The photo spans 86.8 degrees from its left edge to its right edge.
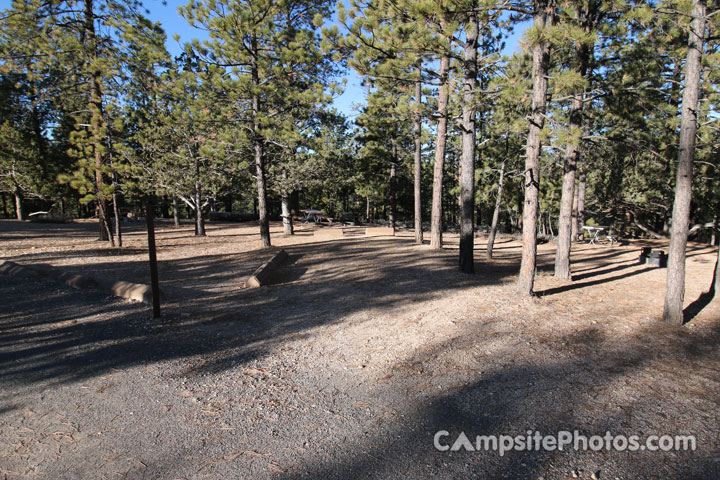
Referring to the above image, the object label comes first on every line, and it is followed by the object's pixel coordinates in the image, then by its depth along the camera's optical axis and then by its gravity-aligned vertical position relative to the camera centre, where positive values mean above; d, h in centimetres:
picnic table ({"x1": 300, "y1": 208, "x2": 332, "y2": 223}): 2828 -92
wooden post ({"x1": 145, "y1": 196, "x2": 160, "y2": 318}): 508 -68
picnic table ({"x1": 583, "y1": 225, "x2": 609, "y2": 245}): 1663 -157
